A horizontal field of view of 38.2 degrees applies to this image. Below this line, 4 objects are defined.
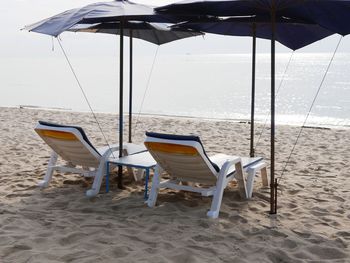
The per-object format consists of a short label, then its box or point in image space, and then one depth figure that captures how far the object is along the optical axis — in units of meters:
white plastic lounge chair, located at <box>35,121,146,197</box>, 4.72
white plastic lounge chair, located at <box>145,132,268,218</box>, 4.11
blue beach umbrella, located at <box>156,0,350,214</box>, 3.88
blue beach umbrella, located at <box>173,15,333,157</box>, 5.11
